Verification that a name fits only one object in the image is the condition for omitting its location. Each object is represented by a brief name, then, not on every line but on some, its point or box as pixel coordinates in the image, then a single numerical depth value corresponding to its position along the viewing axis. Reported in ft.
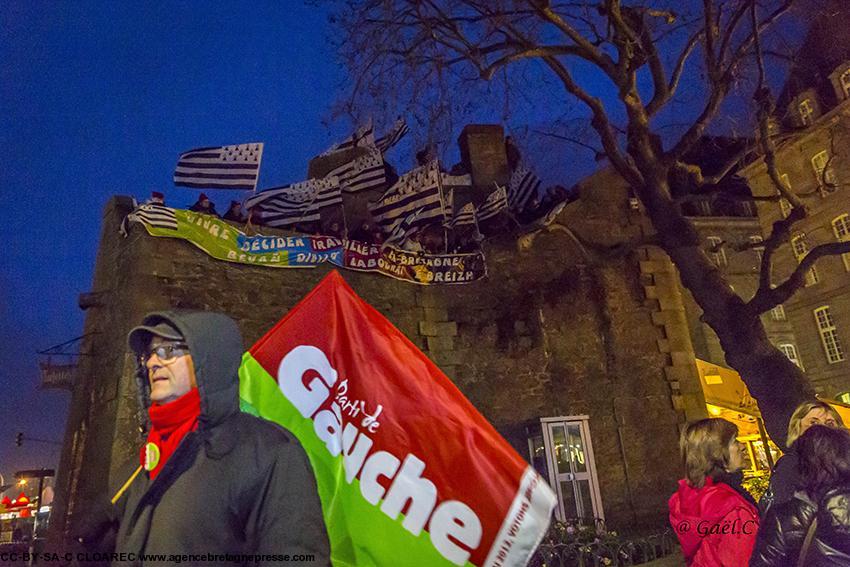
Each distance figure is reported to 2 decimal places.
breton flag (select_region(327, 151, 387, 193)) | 43.83
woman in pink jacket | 10.99
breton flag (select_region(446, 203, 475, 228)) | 44.21
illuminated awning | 43.93
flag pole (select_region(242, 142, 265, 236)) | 36.96
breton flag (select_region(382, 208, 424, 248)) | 42.04
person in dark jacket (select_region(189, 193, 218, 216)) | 36.24
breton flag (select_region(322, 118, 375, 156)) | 42.98
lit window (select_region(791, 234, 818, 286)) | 100.32
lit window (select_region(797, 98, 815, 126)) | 94.03
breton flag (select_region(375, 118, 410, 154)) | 46.07
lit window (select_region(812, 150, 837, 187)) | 91.80
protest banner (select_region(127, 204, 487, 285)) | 34.22
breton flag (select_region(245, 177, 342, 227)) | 38.74
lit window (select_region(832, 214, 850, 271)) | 92.37
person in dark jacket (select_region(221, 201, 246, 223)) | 37.24
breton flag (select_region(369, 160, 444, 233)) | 42.47
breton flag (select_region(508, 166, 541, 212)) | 47.62
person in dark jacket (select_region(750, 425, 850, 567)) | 9.01
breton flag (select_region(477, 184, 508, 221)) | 44.47
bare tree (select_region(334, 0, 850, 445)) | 28.45
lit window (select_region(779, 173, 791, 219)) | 101.80
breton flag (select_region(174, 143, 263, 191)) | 36.96
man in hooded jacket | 5.93
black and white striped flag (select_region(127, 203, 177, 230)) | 33.55
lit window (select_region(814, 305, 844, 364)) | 96.68
